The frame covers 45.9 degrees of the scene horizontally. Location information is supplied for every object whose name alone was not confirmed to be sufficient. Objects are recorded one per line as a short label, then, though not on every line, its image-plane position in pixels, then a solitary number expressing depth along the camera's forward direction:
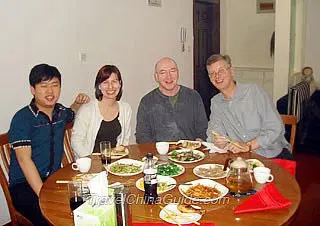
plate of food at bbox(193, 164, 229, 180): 1.81
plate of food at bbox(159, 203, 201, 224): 1.38
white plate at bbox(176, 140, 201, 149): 2.29
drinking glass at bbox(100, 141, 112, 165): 2.00
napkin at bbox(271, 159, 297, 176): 2.09
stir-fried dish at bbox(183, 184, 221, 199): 1.58
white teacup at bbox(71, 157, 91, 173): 1.89
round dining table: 1.41
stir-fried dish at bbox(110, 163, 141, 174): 1.91
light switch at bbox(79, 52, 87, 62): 3.47
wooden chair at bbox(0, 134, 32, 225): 2.02
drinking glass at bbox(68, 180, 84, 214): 1.47
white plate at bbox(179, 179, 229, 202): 1.55
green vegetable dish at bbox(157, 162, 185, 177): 1.86
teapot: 1.62
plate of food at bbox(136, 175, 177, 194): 1.68
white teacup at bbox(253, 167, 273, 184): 1.69
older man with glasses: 2.42
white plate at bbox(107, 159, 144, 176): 1.99
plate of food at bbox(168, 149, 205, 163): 2.06
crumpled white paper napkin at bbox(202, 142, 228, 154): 2.19
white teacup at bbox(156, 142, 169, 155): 2.15
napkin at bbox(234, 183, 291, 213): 1.45
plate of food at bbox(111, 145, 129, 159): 2.17
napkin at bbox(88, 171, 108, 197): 1.26
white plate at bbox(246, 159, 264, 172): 1.84
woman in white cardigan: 2.51
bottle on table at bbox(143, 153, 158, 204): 1.56
